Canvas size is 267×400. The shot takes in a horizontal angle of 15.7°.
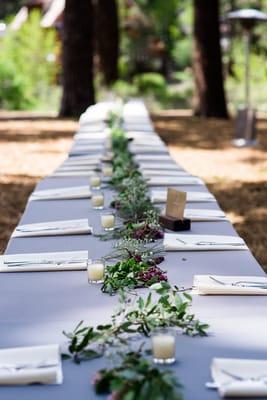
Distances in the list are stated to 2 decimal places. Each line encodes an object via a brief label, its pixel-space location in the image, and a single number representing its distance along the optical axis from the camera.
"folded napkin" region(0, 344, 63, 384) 2.56
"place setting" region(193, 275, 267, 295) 3.40
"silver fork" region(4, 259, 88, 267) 3.84
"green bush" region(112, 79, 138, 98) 20.20
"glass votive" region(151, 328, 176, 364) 2.63
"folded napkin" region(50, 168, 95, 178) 6.89
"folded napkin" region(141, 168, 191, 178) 6.76
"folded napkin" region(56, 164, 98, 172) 7.17
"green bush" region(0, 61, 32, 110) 24.81
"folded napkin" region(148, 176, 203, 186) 6.36
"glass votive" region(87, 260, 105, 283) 3.53
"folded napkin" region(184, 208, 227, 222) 4.93
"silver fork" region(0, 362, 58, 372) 2.62
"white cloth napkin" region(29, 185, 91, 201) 5.79
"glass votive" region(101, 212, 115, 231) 4.58
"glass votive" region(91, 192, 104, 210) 5.30
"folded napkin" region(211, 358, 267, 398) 2.46
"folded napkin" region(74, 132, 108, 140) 9.67
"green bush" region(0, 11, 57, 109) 25.44
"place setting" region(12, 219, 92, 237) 4.59
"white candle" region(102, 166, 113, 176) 6.60
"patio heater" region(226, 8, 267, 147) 13.71
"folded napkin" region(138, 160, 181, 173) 7.12
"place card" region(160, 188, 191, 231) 4.59
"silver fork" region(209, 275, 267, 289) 3.45
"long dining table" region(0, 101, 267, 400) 2.59
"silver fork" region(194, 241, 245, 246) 4.22
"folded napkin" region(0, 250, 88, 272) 3.78
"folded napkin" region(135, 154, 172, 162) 7.76
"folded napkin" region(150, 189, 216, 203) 5.55
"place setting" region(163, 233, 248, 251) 4.16
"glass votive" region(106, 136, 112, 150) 8.40
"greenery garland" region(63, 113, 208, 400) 2.29
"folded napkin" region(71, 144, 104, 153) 8.58
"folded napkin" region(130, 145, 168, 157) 8.41
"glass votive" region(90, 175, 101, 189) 6.11
